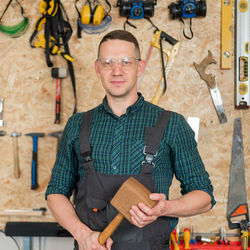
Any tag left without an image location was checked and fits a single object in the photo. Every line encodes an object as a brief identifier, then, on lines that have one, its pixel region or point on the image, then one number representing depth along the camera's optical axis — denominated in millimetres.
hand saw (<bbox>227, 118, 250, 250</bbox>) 2168
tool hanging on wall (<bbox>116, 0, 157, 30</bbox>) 2070
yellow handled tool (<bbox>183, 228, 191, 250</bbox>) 2032
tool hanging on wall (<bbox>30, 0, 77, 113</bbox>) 2096
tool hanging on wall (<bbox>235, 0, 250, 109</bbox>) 2135
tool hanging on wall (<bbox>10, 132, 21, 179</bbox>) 2195
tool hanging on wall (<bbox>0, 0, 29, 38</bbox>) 2174
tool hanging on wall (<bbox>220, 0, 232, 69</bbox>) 2143
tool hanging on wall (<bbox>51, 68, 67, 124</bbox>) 2129
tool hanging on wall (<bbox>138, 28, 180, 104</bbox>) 2154
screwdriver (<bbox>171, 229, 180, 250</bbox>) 1984
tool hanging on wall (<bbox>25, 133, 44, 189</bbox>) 2180
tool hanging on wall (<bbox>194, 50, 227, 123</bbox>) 2162
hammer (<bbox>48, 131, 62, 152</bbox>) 2197
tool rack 2037
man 1197
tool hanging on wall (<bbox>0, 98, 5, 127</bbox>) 2211
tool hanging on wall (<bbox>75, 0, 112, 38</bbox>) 2080
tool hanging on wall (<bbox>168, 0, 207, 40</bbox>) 2043
